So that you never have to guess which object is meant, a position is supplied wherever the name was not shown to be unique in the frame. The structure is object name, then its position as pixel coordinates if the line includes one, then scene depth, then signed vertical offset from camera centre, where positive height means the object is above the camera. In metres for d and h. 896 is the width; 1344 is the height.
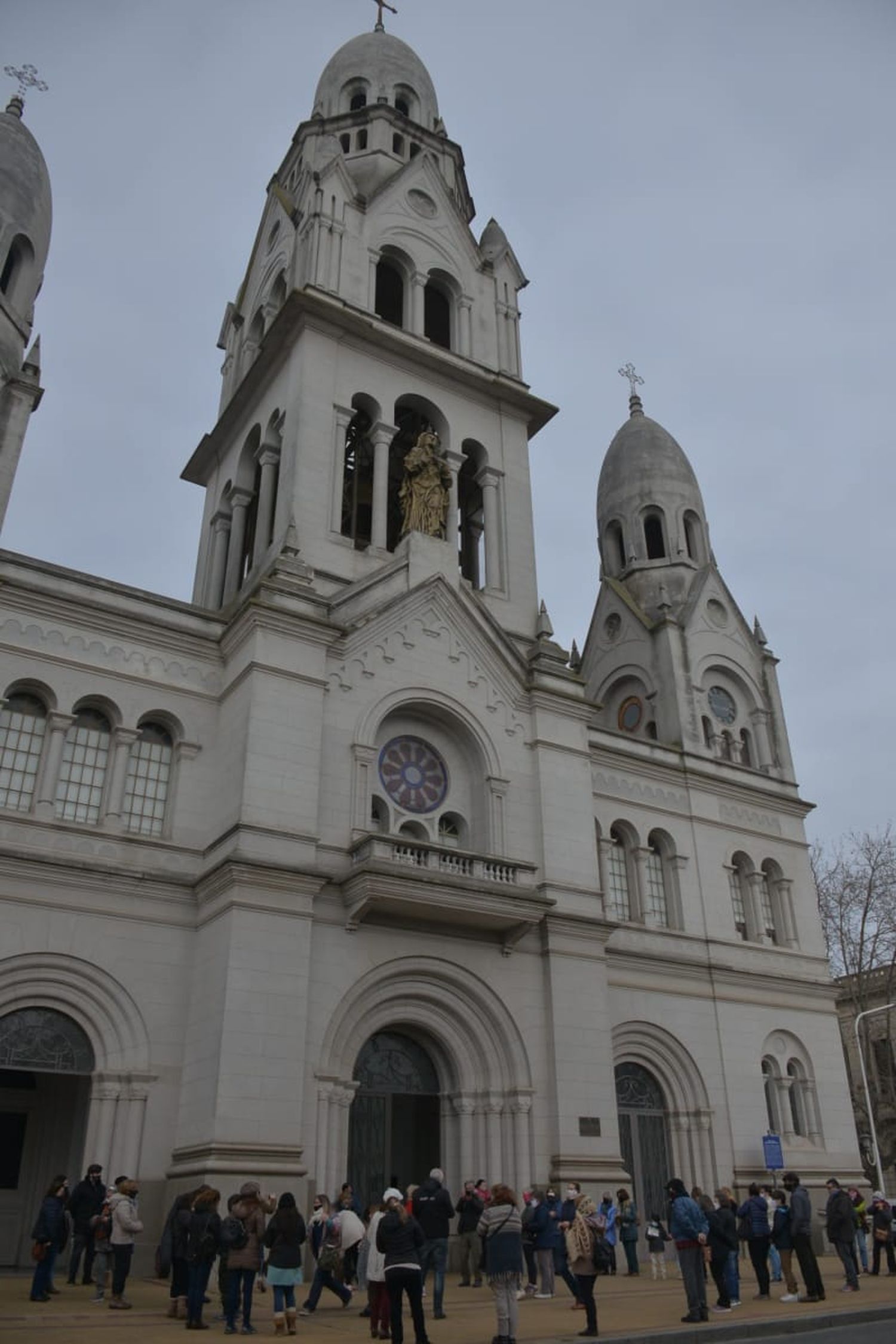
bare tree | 41.91 +11.10
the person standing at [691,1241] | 14.08 -0.13
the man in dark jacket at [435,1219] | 15.08 +0.16
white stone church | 20.86 +8.99
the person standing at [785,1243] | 16.98 -0.19
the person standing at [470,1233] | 18.97 -0.02
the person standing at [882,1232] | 20.77 -0.06
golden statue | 29.42 +18.61
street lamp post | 36.12 +3.50
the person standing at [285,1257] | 13.05 -0.27
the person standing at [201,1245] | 12.78 -0.13
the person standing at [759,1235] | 17.06 -0.07
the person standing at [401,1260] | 11.44 -0.27
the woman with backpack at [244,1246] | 12.78 -0.14
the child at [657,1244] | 21.41 -0.24
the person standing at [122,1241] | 14.82 -0.09
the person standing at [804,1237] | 16.30 -0.11
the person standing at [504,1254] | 11.80 -0.23
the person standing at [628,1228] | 21.83 +0.04
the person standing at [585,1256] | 12.69 -0.28
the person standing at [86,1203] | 17.16 +0.45
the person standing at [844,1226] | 17.67 +0.04
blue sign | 27.08 +1.75
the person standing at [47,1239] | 15.27 -0.06
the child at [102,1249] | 16.00 -0.20
